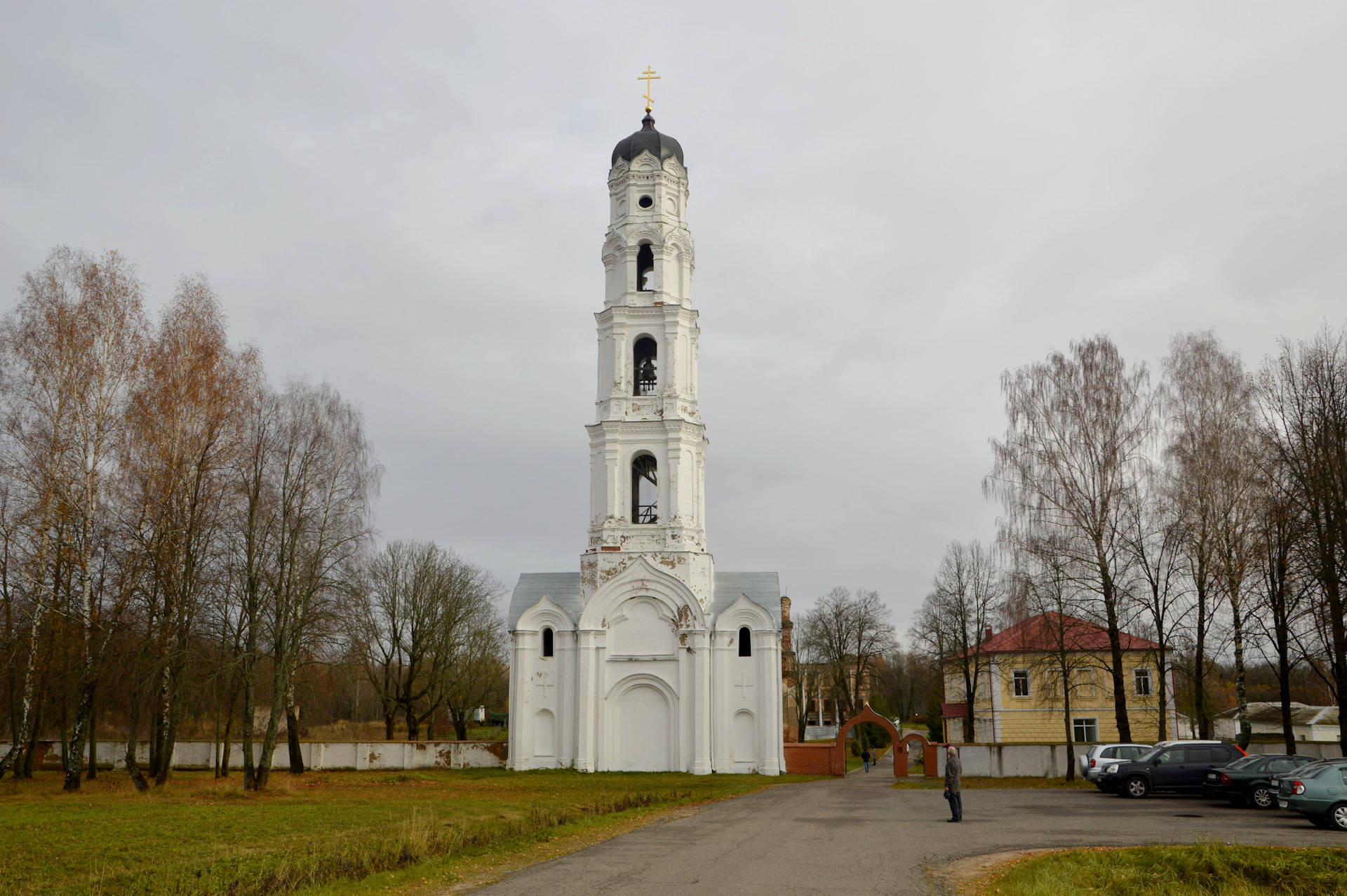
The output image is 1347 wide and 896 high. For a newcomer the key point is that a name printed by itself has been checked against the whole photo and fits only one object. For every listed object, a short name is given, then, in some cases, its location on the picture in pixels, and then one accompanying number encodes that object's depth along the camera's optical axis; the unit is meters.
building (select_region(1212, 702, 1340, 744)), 53.62
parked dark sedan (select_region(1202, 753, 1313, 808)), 22.02
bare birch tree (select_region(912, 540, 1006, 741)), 45.62
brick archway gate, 36.56
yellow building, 41.59
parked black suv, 24.91
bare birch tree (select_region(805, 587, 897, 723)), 60.81
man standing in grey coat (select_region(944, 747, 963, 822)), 19.52
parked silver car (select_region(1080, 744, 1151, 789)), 26.72
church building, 36.84
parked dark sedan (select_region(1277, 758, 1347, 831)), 18.17
